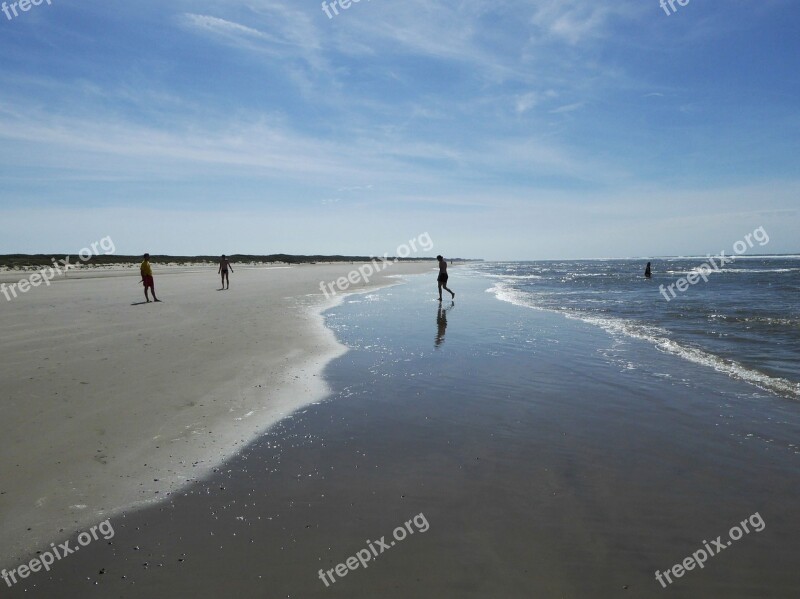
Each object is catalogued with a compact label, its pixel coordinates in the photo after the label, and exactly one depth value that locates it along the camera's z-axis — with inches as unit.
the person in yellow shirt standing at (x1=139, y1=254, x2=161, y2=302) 870.3
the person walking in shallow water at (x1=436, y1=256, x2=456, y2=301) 1005.5
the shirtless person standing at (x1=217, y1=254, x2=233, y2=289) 1261.1
